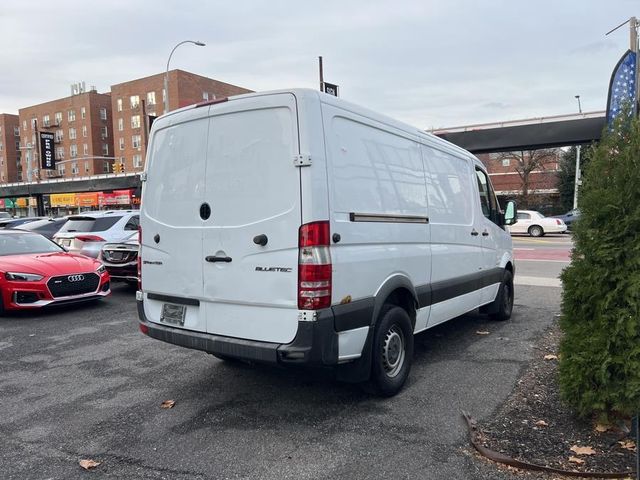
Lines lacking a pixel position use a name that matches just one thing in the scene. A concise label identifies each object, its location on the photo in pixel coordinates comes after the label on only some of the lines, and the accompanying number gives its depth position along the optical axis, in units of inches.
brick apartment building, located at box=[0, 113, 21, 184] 3991.1
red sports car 314.7
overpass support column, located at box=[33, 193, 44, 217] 2202.5
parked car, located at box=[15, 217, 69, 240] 653.3
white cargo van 146.3
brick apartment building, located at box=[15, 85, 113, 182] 3294.8
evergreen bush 132.5
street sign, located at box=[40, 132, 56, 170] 2175.1
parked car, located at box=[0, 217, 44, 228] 812.5
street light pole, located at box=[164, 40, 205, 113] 969.7
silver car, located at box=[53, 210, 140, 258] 419.5
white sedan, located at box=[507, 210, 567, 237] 1171.3
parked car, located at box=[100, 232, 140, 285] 390.0
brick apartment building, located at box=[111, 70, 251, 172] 2716.5
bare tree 1931.5
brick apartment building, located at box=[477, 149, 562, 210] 1968.5
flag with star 527.5
